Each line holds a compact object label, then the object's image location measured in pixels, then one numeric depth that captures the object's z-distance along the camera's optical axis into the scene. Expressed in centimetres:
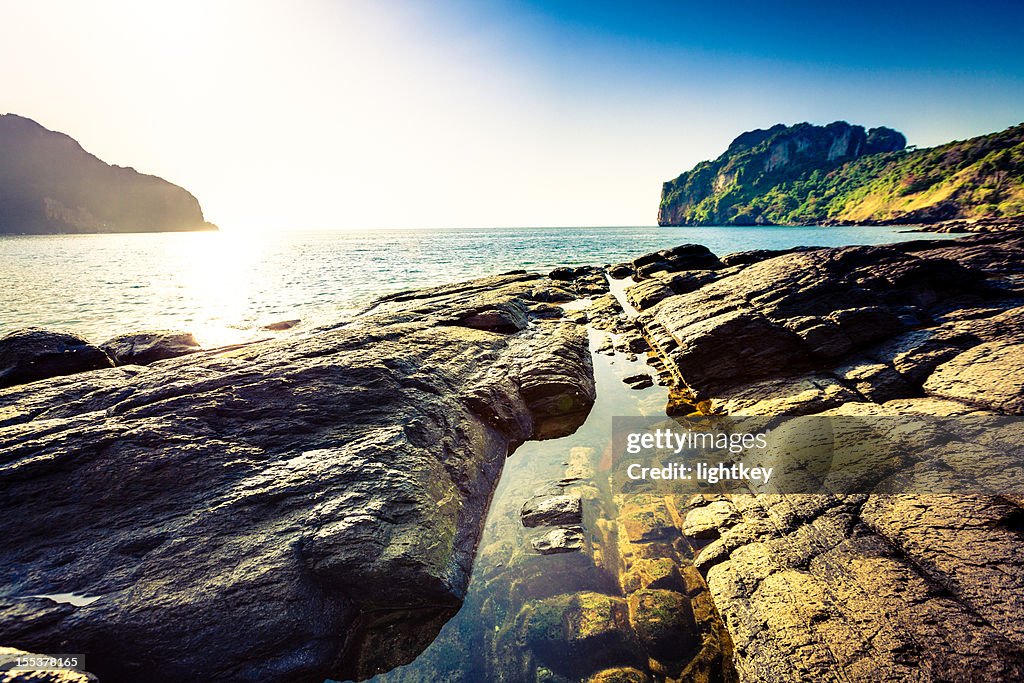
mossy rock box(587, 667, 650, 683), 472
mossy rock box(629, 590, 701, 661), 501
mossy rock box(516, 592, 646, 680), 498
